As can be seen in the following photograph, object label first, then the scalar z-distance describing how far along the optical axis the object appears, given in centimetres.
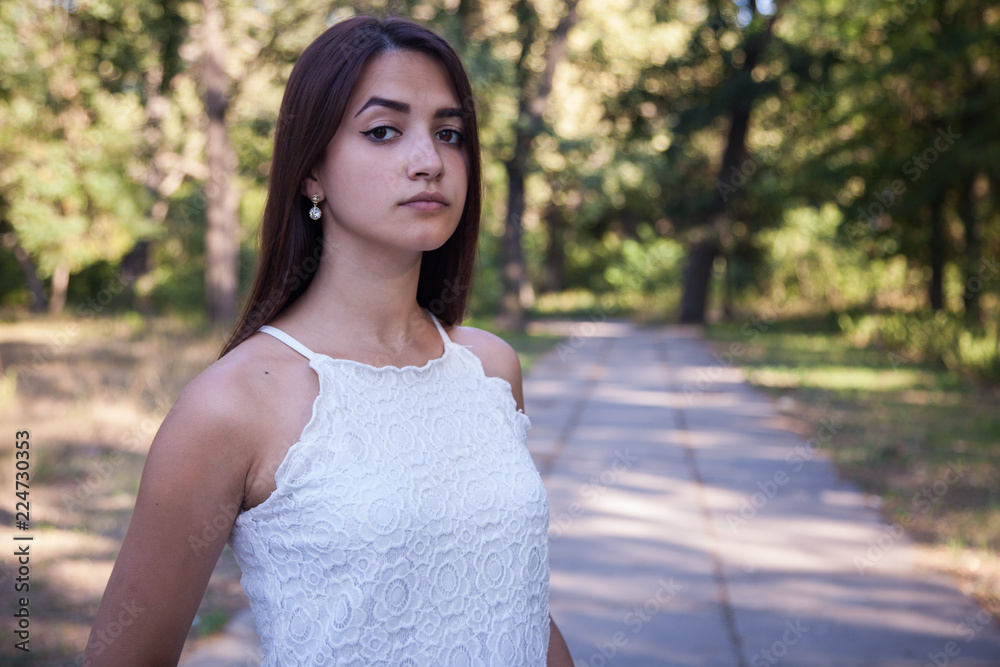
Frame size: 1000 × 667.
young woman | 122
